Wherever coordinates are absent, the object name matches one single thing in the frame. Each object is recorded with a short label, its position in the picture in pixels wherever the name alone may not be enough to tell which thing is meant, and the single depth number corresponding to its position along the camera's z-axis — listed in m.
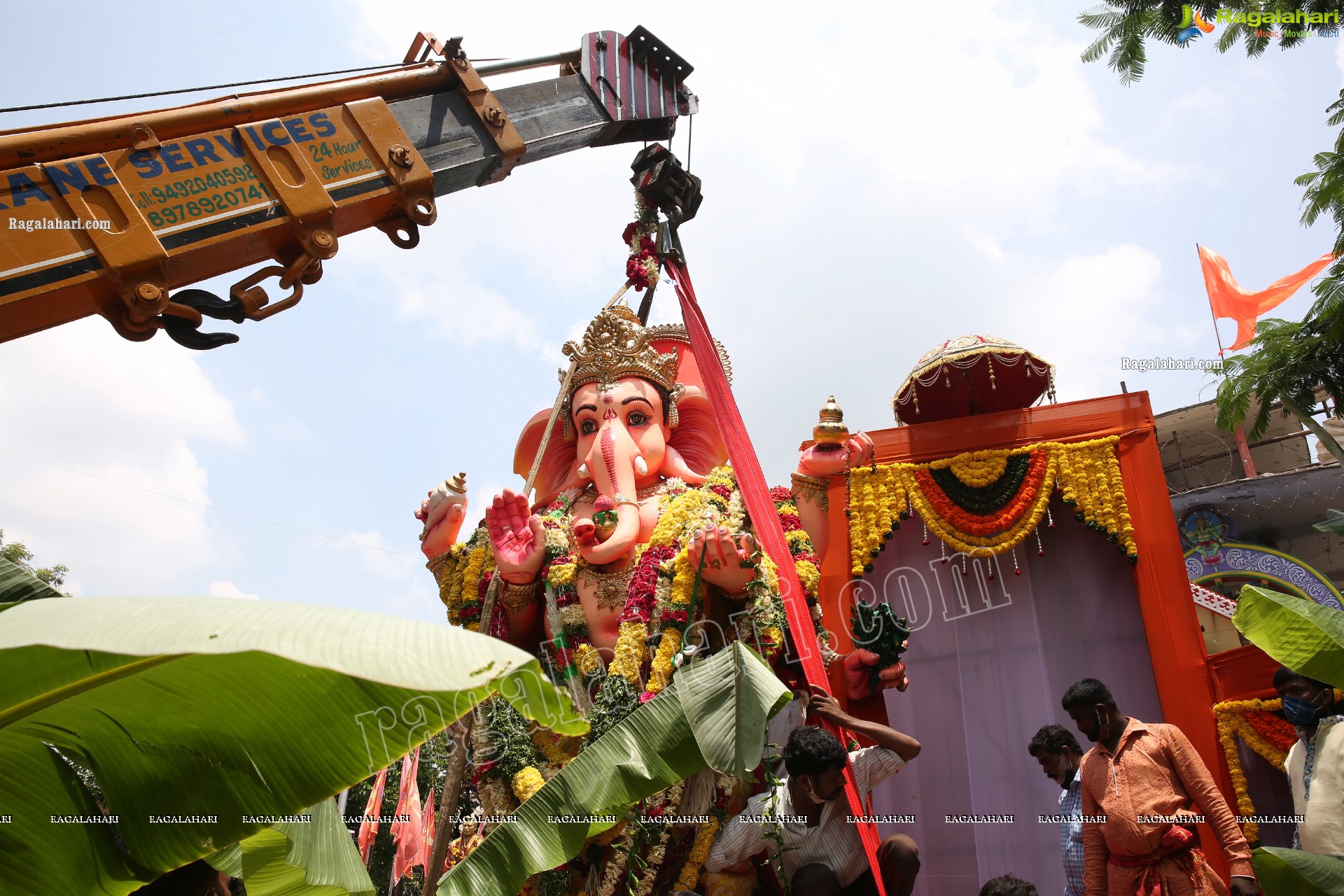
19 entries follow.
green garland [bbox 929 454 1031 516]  6.77
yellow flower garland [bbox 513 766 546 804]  5.34
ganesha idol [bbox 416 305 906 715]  5.45
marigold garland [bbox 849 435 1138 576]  6.56
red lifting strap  5.21
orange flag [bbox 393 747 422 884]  8.88
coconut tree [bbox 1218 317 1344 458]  6.18
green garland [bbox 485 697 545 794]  5.49
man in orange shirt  3.69
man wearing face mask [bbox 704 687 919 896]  4.02
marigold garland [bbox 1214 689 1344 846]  5.50
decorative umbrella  7.15
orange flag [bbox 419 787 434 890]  8.92
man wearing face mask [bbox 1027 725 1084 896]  4.36
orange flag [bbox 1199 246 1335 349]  11.09
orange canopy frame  5.92
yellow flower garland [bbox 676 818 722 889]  4.93
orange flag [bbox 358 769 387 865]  8.17
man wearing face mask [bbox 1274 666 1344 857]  3.77
